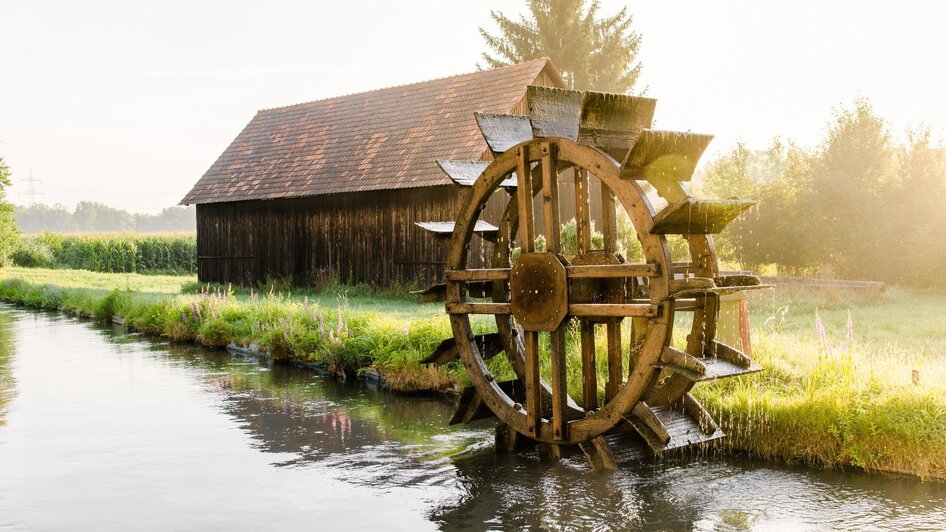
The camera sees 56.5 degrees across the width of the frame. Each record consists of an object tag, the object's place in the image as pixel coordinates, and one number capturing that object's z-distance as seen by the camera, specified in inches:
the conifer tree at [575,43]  1230.9
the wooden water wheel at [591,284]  251.8
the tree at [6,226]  1378.0
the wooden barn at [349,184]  743.7
